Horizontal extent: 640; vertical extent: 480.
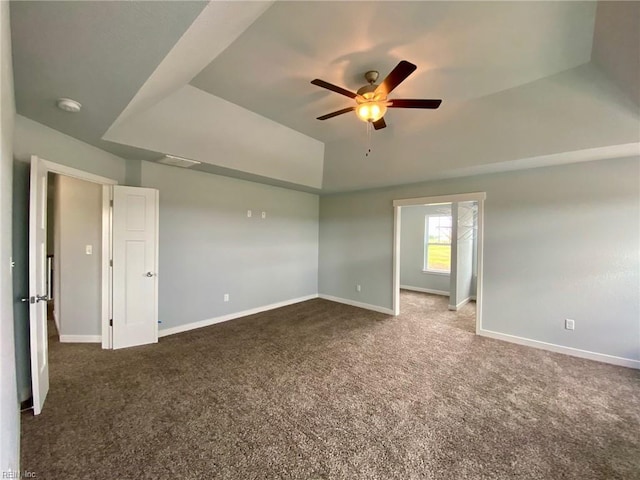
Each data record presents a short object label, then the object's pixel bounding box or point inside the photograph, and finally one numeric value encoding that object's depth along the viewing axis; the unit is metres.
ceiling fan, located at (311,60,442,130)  2.24
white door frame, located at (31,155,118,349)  3.35
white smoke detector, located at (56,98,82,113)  2.04
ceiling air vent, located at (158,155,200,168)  3.39
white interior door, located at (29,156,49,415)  2.13
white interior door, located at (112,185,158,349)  3.36
